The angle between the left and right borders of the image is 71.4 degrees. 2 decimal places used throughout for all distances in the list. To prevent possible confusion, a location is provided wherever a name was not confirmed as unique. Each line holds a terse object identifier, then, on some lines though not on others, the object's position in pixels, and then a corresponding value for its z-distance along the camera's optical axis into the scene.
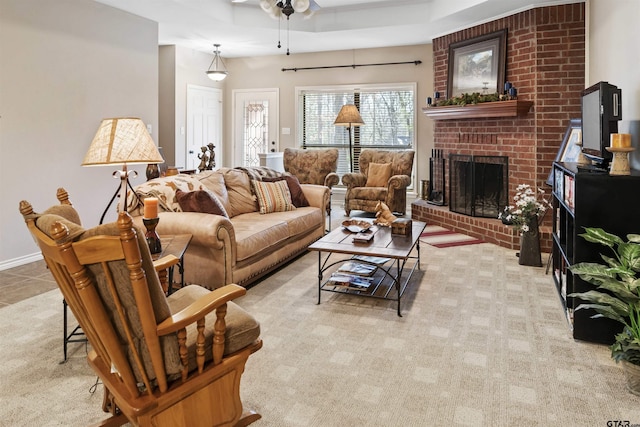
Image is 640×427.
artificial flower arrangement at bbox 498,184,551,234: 4.07
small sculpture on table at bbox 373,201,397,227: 3.90
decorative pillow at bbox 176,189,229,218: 3.30
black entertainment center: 2.44
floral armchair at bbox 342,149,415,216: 6.46
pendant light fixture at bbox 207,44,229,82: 7.38
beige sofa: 3.15
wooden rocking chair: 1.25
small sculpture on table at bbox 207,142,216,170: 5.37
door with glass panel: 8.34
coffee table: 3.06
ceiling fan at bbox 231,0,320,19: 3.95
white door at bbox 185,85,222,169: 7.67
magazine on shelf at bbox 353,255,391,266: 3.85
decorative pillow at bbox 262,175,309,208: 4.72
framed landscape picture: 5.32
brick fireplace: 4.77
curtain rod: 7.26
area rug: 5.03
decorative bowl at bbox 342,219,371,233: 3.62
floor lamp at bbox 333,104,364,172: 6.98
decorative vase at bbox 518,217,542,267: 4.12
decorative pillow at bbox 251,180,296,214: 4.36
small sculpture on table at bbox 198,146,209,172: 5.29
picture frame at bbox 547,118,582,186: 3.83
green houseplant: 2.06
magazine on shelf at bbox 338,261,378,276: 3.37
